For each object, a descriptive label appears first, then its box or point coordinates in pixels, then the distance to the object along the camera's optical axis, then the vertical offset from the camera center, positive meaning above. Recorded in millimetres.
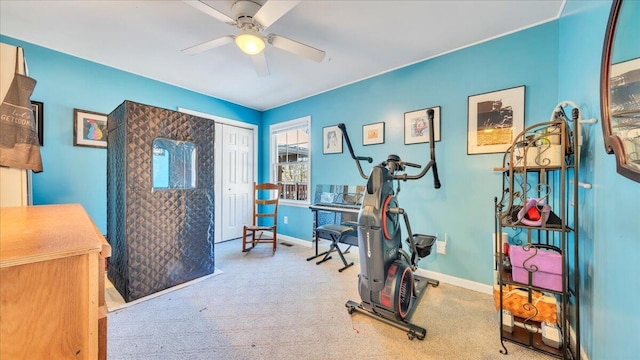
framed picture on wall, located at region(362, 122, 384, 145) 3119 +587
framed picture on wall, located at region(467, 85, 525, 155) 2221 +560
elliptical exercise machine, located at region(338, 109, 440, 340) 1771 -637
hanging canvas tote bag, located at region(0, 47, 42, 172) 1372 +300
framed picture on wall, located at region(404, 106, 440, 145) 2666 +595
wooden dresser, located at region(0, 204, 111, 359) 497 -263
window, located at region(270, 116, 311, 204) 4098 +343
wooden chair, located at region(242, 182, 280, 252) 3664 -578
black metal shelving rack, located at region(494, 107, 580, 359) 1441 -307
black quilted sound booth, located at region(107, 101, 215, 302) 2182 -260
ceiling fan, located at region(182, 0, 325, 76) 1581 +1105
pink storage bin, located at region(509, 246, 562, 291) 1496 -564
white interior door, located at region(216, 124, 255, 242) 4219 -25
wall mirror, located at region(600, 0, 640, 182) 909 +377
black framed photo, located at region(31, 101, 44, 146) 2457 +623
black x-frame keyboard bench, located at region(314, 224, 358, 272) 2943 -709
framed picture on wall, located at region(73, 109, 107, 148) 2736 +571
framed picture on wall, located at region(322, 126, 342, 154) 3566 +572
